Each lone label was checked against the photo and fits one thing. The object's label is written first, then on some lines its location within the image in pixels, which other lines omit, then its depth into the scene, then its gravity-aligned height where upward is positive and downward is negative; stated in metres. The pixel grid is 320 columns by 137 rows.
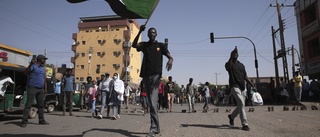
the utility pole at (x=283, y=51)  22.68 +3.72
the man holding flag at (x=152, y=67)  4.66 +0.50
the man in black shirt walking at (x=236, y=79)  5.81 +0.31
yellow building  59.94 +11.28
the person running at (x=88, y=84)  12.70 +0.52
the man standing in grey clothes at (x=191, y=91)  13.06 +0.07
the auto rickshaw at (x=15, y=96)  8.98 -0.03
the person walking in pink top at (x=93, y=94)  10.39 -0.01
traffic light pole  24.48 +3.31
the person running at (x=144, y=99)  11.82 -0.29
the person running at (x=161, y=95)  12.84 -0.13
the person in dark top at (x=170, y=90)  13.41 +0.14
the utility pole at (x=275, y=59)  23.26 +3.11
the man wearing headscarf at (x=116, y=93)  9.10 +0.02
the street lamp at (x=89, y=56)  58.58 +9.25
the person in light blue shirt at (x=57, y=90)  13.18 +0.24
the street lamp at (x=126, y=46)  55.59 +11.05
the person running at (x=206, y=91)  14.45 +0.06
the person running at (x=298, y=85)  14.44 +0.33
